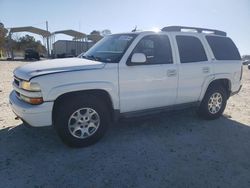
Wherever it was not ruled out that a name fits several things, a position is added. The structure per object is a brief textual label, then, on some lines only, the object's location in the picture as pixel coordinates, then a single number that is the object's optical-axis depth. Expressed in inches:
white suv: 114.1
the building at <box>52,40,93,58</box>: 1268.8
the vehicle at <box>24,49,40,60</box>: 1118.9
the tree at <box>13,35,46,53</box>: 1985.9
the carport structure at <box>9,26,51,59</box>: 1245.6
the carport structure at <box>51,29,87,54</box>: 1282.7
